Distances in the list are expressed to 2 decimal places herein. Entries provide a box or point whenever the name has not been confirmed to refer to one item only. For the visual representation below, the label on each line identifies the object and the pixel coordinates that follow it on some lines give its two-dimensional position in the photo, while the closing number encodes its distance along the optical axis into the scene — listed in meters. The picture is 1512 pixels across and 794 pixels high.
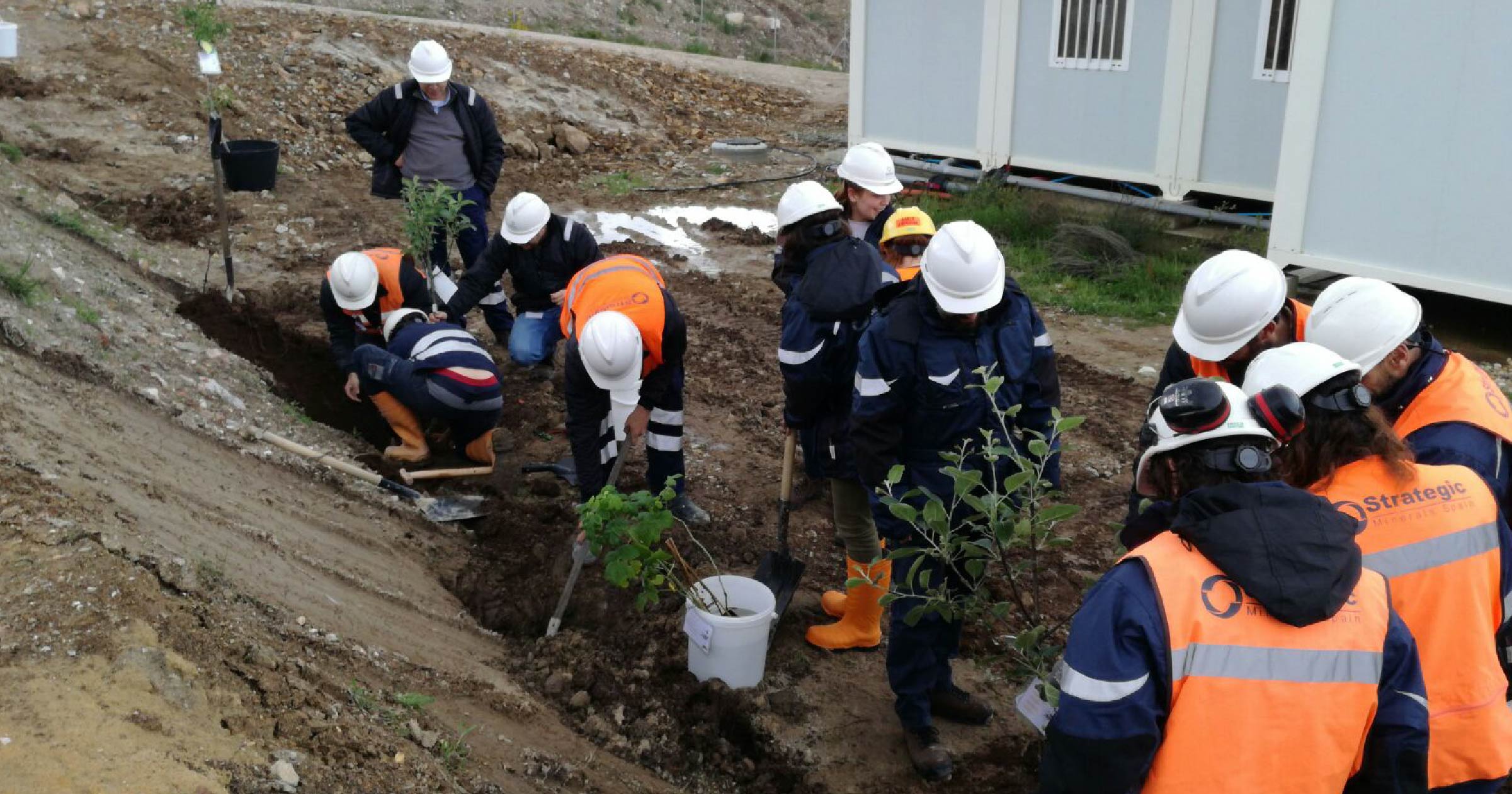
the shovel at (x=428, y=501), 5.74
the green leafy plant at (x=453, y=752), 3.49
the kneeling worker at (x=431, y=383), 6.09
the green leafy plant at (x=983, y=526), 3.11
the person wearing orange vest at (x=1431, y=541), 2.46
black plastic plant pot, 10.34
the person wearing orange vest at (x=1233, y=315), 3.42
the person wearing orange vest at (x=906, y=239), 5.18
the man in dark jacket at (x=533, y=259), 6.23
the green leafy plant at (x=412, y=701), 3.71
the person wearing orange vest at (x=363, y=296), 6.45
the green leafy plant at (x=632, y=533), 4.10
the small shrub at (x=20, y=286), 6.10
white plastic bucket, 4.16
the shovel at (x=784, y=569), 4.81
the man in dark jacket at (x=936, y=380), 3.60
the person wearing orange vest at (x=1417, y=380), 2.88
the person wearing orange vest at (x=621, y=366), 4.99
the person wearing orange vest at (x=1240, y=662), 2.00
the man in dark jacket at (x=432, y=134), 7.69
